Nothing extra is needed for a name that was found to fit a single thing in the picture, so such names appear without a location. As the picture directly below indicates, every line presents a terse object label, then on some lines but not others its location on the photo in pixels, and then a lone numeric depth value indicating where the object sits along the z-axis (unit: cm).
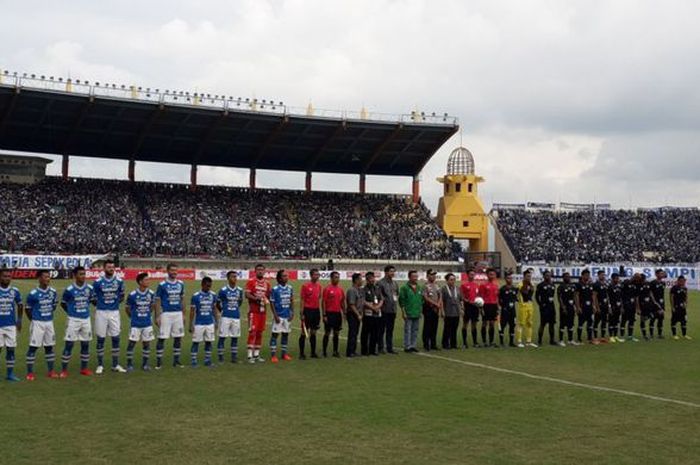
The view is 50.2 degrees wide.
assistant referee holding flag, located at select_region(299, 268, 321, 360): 1625
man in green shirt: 1728
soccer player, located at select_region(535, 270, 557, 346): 1892
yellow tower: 7019
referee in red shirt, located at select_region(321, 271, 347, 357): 1633
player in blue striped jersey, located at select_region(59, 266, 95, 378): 1381
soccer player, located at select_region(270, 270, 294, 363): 1592
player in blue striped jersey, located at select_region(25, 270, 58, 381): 1330
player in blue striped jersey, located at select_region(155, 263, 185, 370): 1466
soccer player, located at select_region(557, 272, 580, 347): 1912
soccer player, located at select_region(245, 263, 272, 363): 1569
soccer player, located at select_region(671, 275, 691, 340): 2044
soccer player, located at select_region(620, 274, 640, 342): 2020
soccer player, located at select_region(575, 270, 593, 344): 1947
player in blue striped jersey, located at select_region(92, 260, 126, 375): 1416
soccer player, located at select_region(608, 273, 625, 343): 1992
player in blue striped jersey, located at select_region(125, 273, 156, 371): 1432
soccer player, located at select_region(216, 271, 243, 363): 1542
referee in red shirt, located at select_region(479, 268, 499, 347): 1836
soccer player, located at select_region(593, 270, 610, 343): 1953
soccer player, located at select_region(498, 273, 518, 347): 1856
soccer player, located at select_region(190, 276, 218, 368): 1491
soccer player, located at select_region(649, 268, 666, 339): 2038
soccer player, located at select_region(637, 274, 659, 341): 2033
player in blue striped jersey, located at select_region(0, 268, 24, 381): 1305
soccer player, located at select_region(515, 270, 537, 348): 1844
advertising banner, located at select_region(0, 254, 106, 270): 4541
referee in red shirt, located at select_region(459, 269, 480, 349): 1833
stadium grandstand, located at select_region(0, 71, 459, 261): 5288
